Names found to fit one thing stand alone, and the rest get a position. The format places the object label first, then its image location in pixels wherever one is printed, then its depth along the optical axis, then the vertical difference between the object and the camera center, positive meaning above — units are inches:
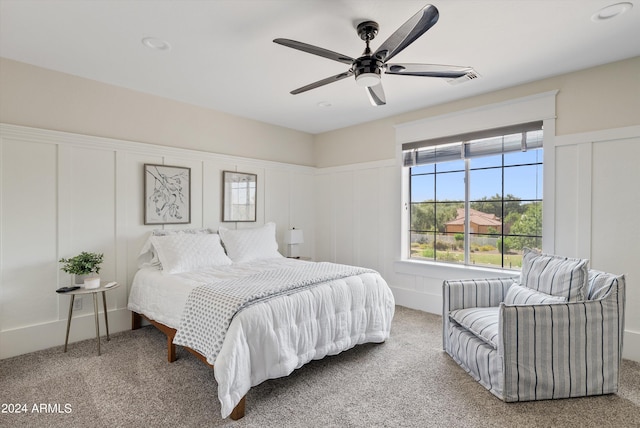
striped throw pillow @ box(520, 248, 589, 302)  87.9 -18.3
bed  80.5 -28.7
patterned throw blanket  81.8 -24.6
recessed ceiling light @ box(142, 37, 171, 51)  96.9 +51.8
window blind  132.0 +31.3
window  135.3 +7.7
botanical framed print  141.4 +7.5
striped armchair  84.0 -35.2
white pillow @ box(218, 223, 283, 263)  147.9 -15.5
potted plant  113.3 -20.7
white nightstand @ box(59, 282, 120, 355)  109.3 -31.3
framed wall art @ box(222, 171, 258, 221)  167.8 +8.3
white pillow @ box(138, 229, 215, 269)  133.9 -18.3
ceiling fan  71.5 +39.1
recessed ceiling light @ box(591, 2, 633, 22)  81.3 +52.9
